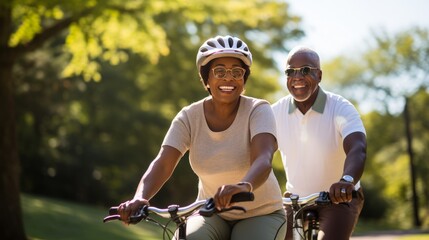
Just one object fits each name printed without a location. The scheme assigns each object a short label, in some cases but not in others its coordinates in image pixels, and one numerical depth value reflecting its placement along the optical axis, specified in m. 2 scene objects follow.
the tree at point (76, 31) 15.66
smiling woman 4.41
